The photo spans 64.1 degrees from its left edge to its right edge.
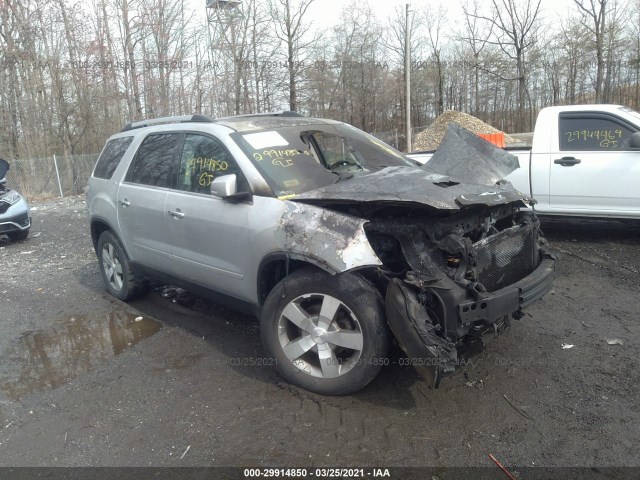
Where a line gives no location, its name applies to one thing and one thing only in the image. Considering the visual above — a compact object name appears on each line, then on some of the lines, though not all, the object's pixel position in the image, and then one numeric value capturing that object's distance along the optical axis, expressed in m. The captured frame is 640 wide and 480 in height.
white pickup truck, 6.42
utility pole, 24.83
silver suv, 3.11
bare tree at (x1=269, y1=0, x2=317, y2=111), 28.95
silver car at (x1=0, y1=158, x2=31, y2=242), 9.06
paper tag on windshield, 4.09
